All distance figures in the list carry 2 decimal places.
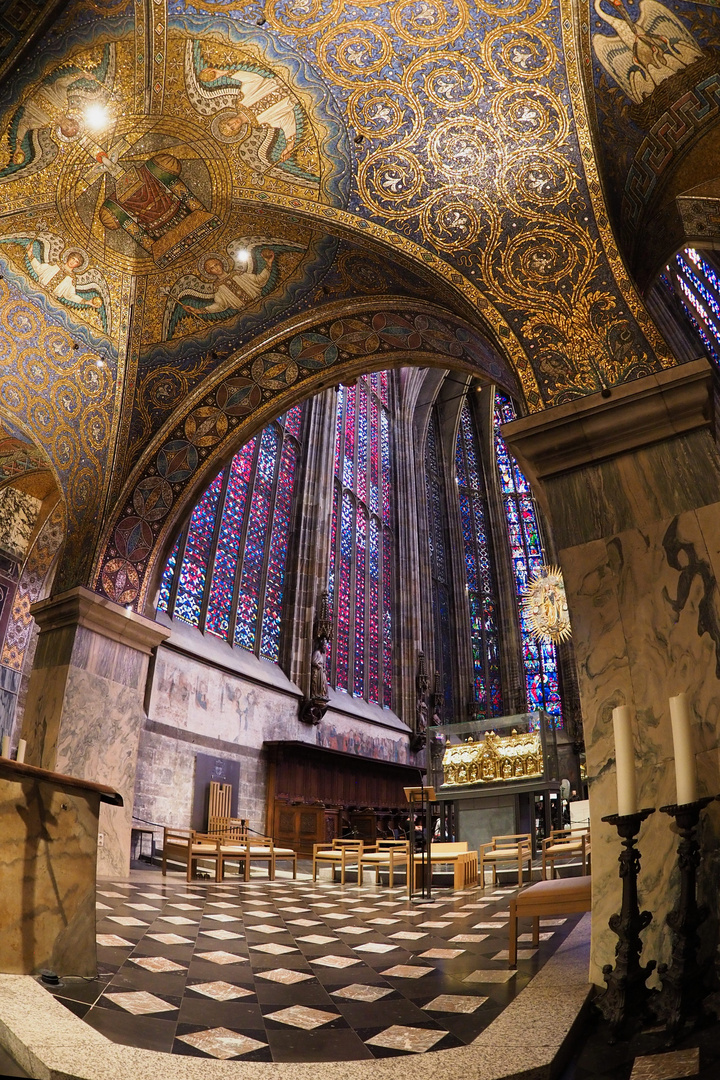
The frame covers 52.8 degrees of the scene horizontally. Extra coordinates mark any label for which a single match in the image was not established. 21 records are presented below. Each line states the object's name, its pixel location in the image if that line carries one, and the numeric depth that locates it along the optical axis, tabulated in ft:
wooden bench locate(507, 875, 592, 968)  12.43
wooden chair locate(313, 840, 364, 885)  30.19
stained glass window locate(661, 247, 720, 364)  26.43
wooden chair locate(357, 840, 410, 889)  29.09
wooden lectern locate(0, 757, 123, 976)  10.32
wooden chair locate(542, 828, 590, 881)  19.58
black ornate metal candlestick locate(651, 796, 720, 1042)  8.70
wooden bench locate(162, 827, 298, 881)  28.37
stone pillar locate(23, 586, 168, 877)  26.96
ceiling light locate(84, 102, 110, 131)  19.84
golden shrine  31.73
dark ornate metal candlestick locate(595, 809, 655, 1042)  9.18
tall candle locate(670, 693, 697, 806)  9.10
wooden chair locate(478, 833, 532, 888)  21.44
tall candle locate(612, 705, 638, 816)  9.52
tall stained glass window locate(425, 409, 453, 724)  78.69
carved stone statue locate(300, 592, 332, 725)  49.49
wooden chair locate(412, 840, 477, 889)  25.50
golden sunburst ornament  42.57
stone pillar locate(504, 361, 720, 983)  12.71
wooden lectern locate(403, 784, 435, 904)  23.87
